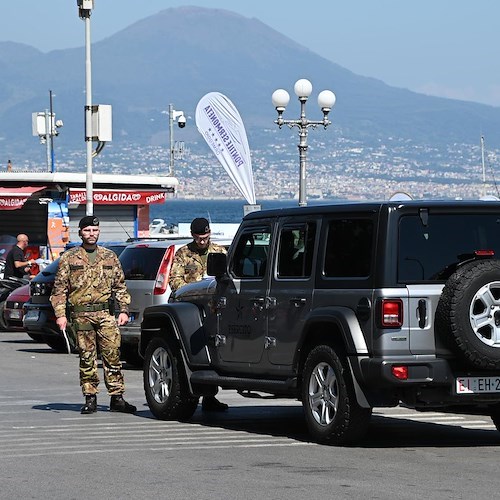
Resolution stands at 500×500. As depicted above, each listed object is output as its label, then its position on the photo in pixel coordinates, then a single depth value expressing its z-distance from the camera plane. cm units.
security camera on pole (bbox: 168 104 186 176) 5593
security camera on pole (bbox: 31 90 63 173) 5659
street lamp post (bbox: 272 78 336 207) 3372
